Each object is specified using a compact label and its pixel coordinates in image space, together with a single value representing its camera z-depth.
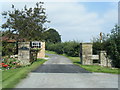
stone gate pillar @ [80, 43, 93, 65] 19.25
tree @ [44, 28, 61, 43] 99.22
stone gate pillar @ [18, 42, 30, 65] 19.48
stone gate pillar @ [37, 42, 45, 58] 37.80
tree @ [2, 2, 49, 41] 23.14
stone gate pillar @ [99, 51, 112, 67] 18.30
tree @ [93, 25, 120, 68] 17.42
